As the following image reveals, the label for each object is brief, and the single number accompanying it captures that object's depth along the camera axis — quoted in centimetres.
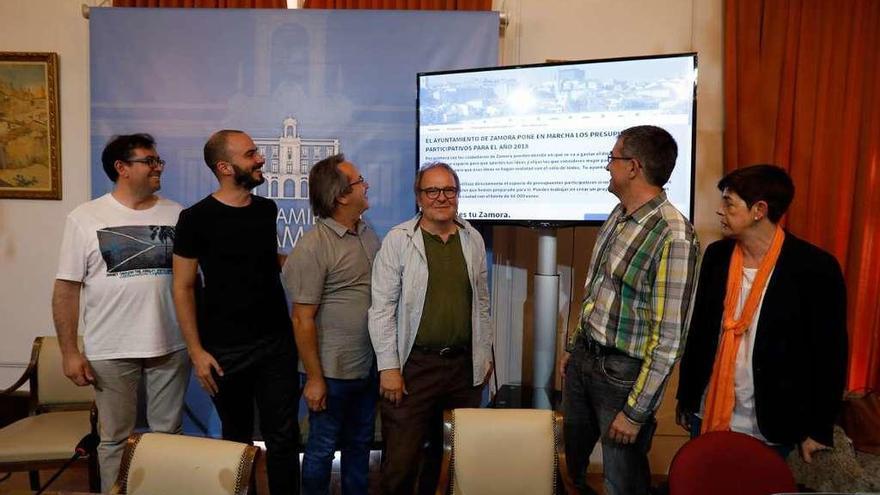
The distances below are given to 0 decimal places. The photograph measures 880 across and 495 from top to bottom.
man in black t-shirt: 206
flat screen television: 238
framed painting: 312
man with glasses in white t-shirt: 211
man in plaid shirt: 163
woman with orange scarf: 173
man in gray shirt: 208
